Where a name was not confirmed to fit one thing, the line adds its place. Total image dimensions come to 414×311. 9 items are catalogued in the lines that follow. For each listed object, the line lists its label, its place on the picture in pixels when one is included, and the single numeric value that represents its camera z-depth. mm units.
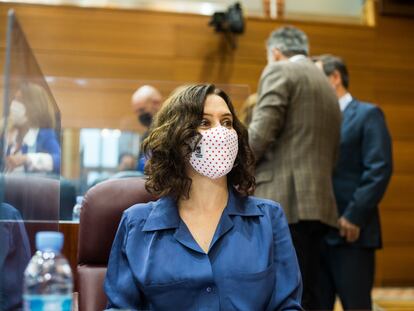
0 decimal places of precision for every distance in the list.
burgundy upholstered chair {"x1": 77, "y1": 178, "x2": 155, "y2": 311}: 1859
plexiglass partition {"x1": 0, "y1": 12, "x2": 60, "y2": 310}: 1362
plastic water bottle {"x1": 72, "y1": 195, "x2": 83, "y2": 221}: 2648
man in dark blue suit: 2959
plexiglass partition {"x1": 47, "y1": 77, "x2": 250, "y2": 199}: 3434
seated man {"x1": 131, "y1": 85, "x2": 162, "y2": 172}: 3592
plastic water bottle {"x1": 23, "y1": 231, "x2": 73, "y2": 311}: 1070
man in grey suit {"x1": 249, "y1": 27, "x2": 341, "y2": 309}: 2707
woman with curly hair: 1626
